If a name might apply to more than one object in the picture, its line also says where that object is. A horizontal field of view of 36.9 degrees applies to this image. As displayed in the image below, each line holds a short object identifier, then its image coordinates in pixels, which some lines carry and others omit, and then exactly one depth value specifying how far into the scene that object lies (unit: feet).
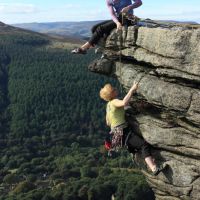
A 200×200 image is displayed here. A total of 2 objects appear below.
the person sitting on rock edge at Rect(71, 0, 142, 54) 34.95
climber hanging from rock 33.03
